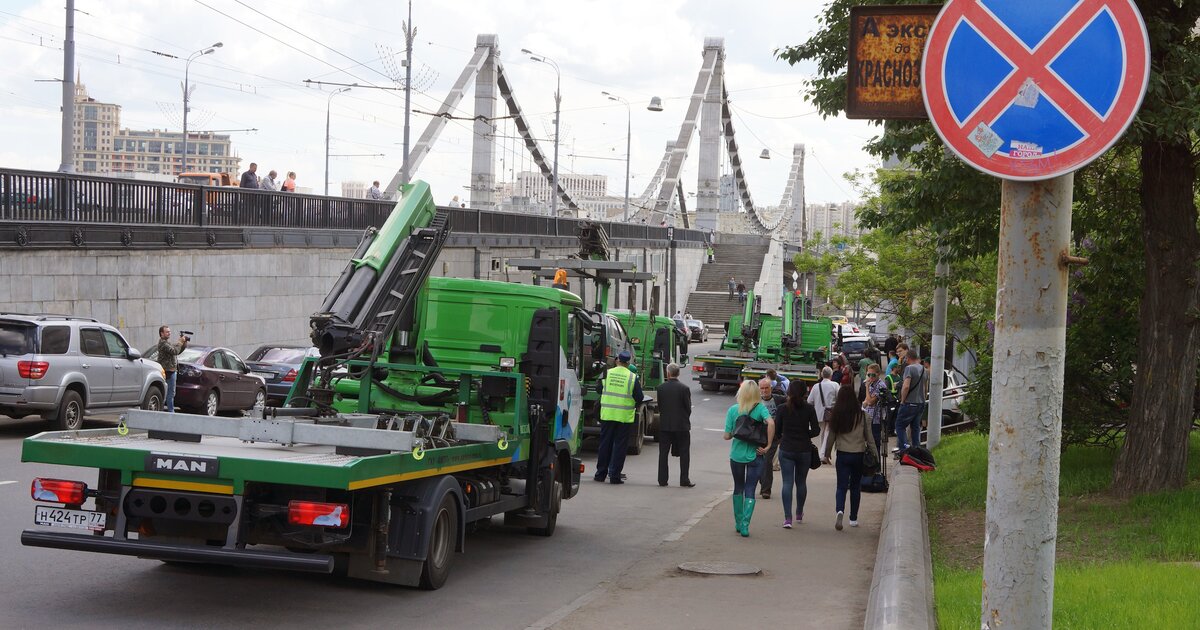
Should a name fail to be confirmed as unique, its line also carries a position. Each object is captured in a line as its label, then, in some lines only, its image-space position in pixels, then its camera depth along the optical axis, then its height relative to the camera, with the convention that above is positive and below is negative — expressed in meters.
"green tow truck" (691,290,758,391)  36.72 -2.15
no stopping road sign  3.63 +0.61
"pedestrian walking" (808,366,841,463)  19.64 -1.72
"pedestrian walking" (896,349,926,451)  20.61 -1.78
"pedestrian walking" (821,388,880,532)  13.60 -1.65
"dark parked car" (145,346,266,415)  23.53 -2.21
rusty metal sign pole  3.82 -0.30
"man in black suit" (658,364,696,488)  17.06 -1.84
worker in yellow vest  17.58 -1.89
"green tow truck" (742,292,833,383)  35.41 -1.58
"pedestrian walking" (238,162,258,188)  34.00 +2.32
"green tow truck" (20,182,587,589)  8.17 -1.27
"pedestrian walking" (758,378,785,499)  16.52 -2.31
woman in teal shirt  13.16 -1.84
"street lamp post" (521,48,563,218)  65.38 +6.67
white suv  18.58 -1.65
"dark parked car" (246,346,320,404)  25.38 -2.03
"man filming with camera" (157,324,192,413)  21.86 -1.68
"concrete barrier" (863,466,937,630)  7.67 -2.06
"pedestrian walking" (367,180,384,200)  45.25 +2.78
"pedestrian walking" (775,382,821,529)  13.85 -1.64
